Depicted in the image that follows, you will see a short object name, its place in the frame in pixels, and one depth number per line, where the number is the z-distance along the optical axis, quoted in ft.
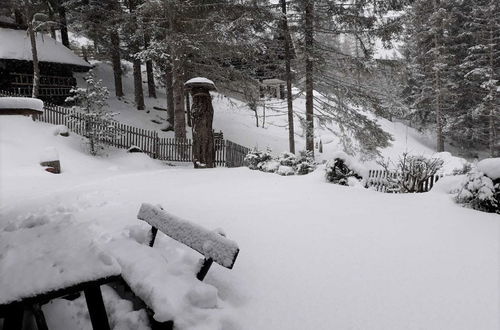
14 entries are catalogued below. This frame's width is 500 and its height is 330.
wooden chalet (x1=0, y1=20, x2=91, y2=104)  60.70
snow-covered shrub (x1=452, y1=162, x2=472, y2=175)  33.95
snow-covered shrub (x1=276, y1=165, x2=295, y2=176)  35.14
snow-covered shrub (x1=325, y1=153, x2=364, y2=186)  27.22
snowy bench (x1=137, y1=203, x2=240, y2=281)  8.27
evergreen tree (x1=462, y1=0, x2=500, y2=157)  76.38
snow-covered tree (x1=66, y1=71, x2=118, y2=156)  48.62
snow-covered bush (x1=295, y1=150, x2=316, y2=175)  35.73
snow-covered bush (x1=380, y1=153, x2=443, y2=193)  28.04
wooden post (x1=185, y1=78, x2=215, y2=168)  36.12
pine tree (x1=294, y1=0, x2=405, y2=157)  45.09
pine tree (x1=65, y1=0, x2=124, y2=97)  61.87
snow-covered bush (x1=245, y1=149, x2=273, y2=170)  39.91
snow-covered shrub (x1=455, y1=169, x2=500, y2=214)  18.10
